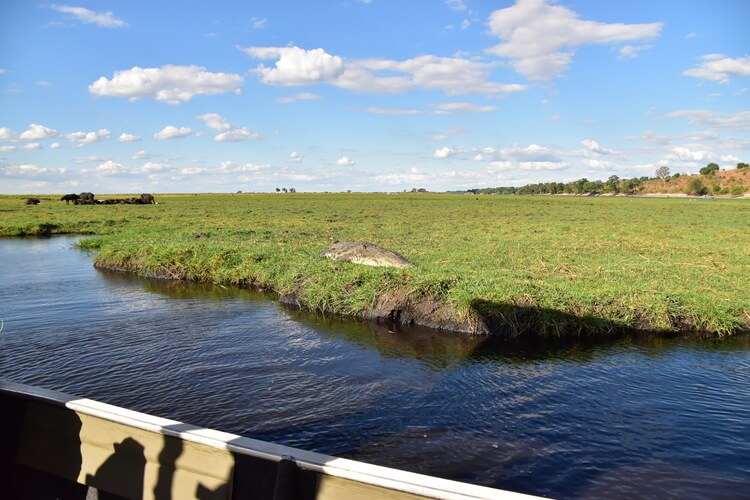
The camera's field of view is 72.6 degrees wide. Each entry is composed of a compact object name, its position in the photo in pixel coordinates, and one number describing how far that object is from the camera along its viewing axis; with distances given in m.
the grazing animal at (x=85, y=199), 56.86
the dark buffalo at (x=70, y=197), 58.13
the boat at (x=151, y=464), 3.59
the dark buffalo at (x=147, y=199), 59.81
